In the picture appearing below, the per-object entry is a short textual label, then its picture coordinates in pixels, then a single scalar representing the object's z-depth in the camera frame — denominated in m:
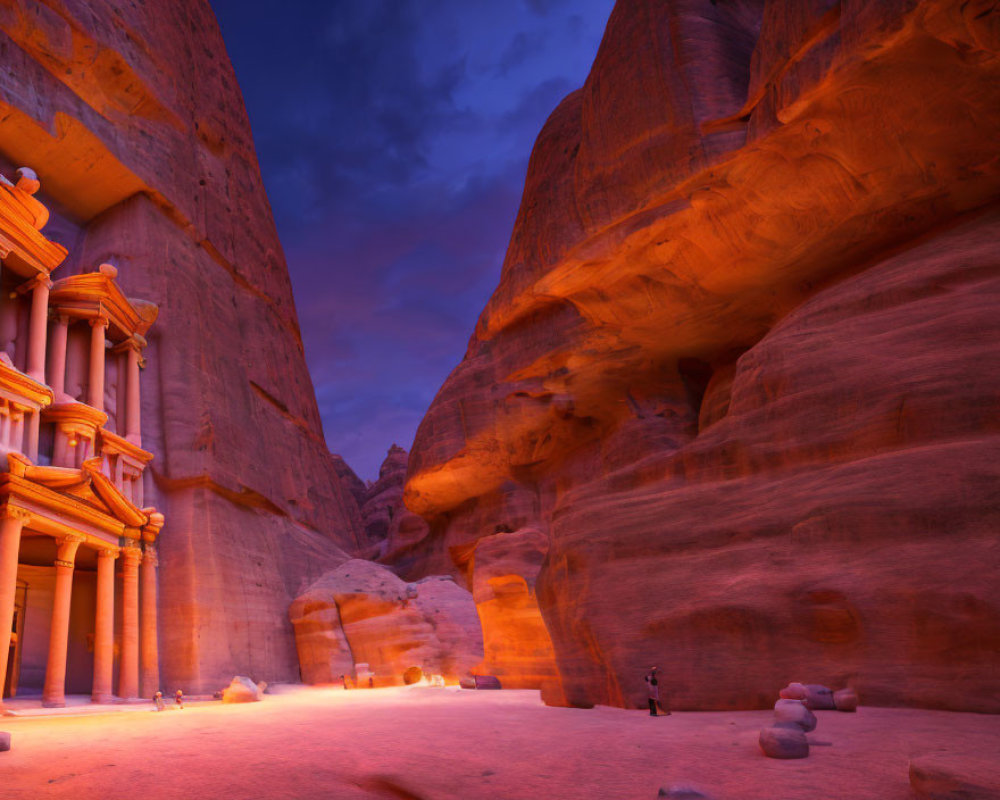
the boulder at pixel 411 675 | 30.11
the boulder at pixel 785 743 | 7.00
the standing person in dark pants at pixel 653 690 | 11.69
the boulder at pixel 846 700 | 9.45
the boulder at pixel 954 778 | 4.66
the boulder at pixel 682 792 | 5.50
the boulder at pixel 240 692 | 22.76
